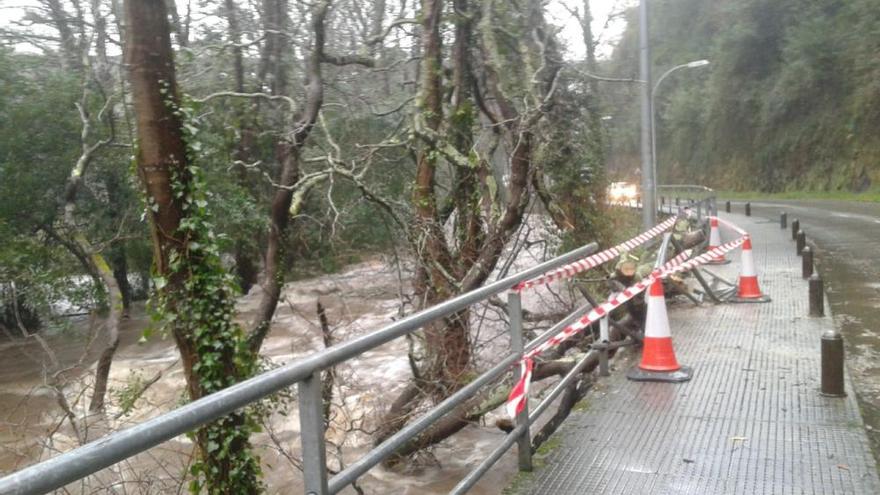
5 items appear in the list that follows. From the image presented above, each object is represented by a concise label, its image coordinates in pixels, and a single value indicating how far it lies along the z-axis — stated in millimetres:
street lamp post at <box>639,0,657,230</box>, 16109
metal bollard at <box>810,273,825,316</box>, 8844
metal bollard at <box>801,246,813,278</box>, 11609
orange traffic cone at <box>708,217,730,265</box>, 16031
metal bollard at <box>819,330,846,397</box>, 5743
